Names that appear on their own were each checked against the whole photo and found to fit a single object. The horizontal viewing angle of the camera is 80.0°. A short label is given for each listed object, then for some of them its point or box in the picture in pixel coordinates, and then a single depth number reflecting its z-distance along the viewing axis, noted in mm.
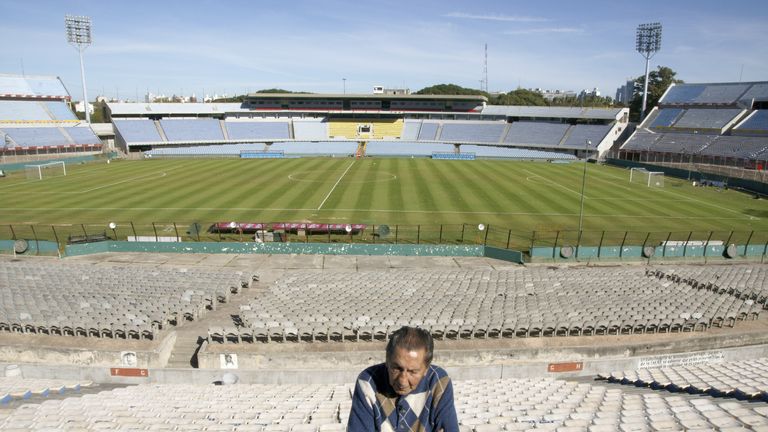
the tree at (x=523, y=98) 137625
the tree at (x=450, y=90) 160125
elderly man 3301
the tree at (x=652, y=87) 116312
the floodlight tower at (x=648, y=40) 89312
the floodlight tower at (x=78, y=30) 83312
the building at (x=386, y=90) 123775
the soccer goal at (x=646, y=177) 55812
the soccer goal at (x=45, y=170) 56438
